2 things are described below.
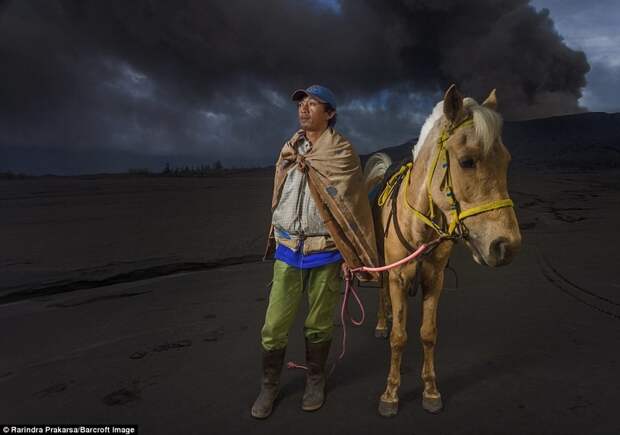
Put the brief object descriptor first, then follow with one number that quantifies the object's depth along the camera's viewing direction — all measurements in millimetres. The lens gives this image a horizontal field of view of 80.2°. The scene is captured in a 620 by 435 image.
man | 2557
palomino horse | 2025
